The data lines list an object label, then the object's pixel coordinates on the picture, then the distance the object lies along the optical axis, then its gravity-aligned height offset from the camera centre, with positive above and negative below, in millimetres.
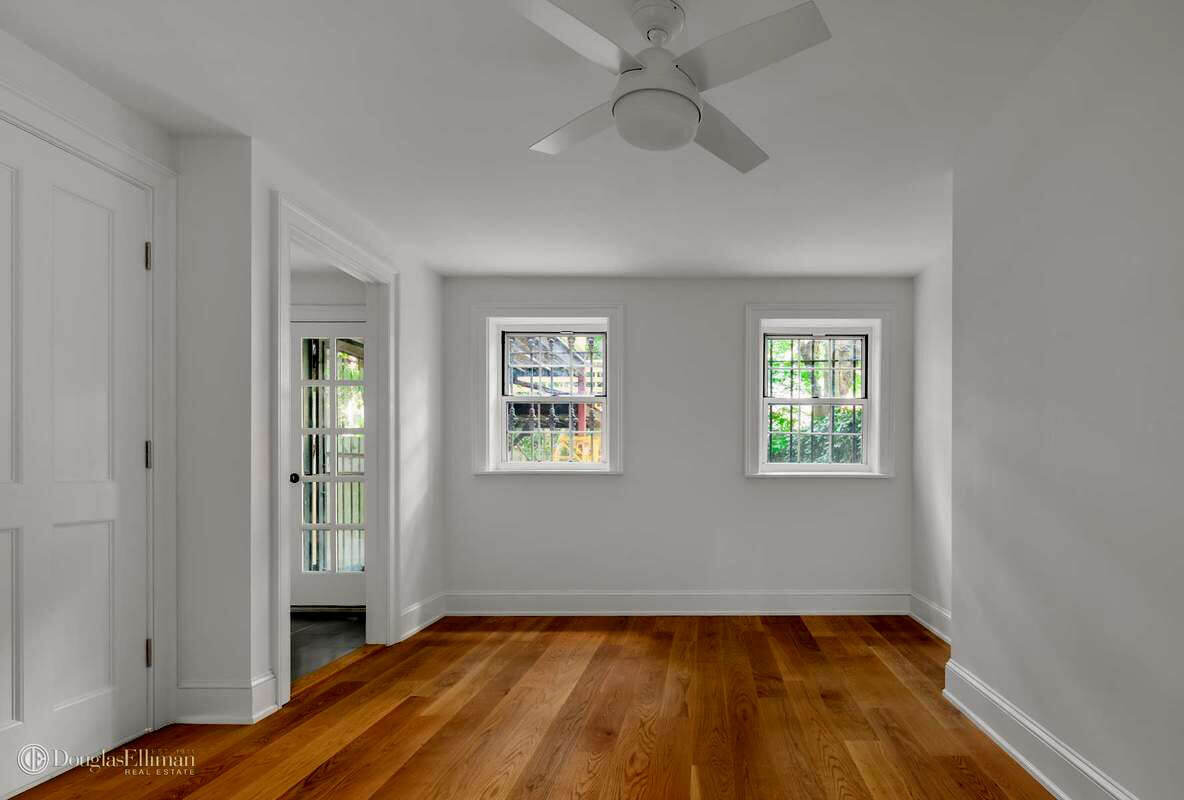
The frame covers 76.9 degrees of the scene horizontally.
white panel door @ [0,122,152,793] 2328 -210
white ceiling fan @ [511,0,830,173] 1769 +857
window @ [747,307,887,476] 5391 -5
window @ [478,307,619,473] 5477 +6
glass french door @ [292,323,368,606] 5324 -533
